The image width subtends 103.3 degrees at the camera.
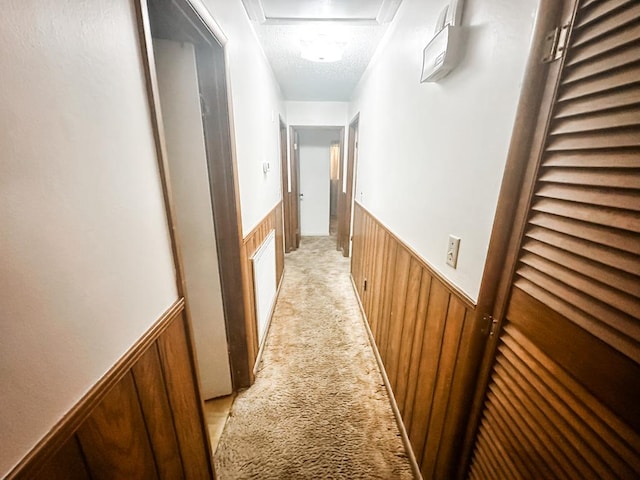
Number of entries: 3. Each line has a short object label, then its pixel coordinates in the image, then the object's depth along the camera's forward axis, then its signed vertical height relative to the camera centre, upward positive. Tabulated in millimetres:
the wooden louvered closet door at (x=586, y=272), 436 -197
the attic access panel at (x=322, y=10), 1479 +929
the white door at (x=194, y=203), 1152 -192
